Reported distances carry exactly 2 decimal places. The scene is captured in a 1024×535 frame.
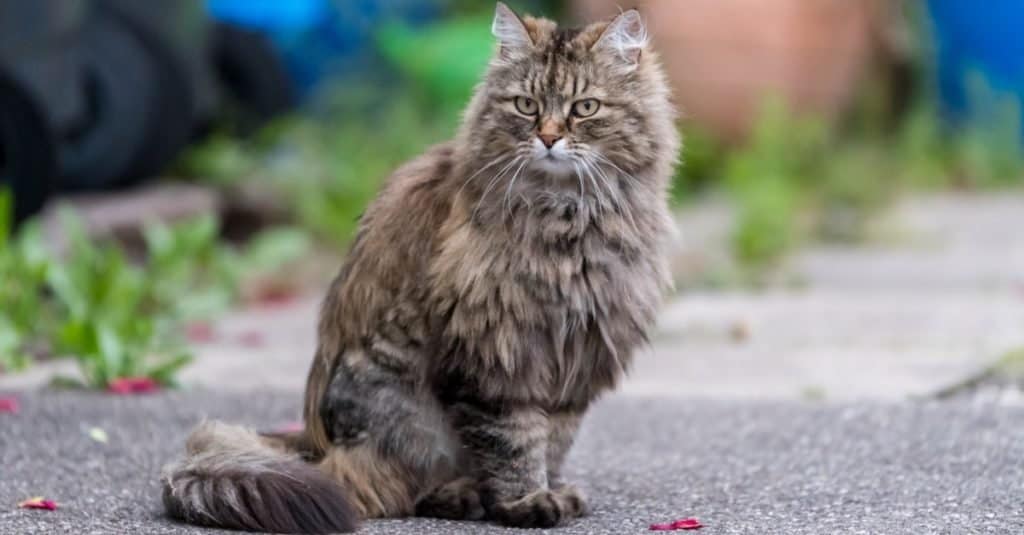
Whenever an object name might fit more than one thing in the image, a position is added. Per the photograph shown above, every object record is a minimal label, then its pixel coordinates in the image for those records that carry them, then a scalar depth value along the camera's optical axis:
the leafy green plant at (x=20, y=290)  11.07
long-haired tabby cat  7.06
